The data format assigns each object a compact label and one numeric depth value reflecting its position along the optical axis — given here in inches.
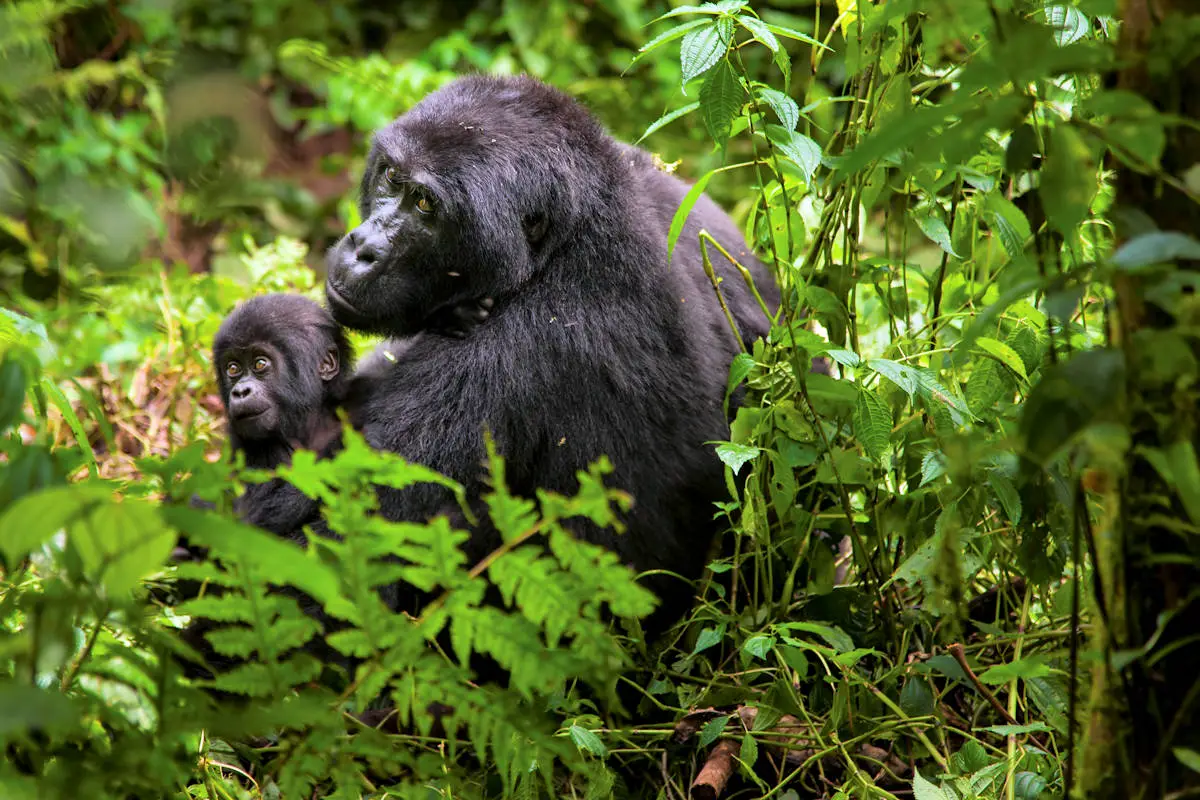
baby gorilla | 242.1
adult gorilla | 211.9
